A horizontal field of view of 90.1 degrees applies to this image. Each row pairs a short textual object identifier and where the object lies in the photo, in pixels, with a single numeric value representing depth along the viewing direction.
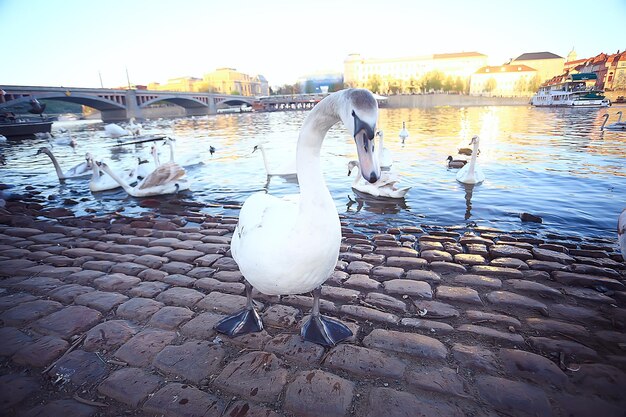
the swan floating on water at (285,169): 9.36
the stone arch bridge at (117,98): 37.68
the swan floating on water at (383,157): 9.82
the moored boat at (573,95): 53.50
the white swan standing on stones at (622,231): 3.00
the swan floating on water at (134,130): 24.05
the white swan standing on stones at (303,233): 1.97
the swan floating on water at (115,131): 24.79
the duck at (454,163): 10.50
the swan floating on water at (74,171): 9.77
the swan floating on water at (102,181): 8.68
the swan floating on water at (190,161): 11.35
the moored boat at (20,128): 25.75
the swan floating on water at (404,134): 16.70
